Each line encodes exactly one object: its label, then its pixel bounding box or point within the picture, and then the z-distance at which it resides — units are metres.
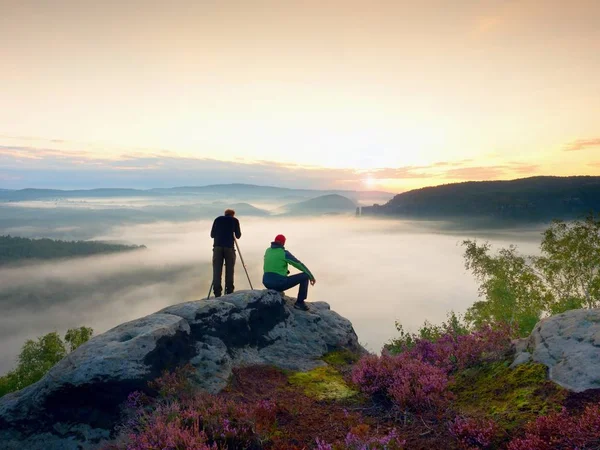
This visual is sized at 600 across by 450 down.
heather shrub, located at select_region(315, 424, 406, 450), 5.79
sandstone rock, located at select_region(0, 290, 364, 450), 8.30
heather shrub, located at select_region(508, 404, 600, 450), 5.49
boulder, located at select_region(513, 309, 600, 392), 7.41
